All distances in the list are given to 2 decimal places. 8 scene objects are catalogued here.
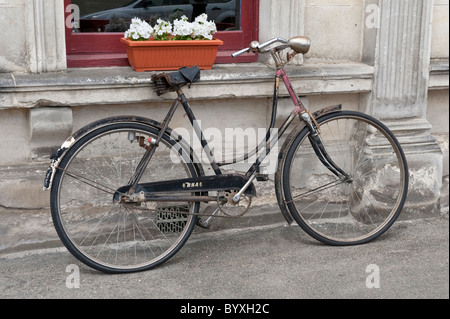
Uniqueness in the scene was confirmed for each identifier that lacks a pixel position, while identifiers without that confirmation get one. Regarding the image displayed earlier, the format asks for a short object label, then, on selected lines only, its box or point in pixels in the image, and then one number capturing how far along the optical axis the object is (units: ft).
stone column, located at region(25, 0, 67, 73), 14.05
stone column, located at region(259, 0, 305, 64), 15.71
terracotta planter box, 14.76
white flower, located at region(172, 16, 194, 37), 14.97
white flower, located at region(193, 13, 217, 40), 15.06
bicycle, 13.94
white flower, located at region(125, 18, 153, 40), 14.69
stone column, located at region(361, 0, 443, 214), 16.24
